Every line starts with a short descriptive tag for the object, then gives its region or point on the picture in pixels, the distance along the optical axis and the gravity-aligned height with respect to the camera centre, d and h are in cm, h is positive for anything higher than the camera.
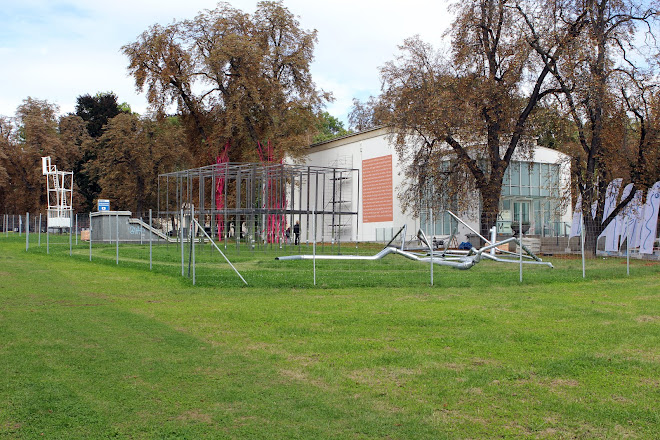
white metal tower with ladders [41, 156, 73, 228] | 4569 +176
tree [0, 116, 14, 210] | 5619 +717
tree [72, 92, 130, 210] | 6222 +1050
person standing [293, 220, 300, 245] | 4099 -16
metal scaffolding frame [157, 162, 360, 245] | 3120 +218
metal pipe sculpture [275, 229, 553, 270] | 1953 -85
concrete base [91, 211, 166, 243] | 3834 +1
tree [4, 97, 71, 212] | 5747 +670
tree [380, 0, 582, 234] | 2925 +603
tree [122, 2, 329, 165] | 4319 +1034
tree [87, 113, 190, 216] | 5231 +579
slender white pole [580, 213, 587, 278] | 1810 -103
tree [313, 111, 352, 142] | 7831 +1365
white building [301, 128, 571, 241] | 4194 +275
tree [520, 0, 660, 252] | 2781 +563
